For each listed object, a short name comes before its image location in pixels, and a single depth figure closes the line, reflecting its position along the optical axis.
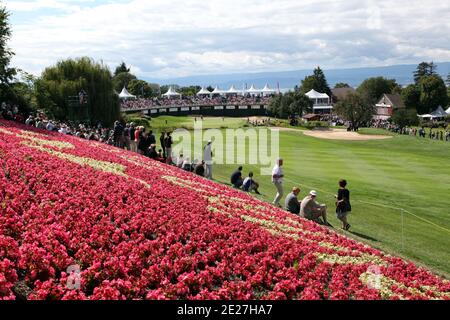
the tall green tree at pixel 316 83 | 151.62
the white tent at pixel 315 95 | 123.71
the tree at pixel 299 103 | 97.88
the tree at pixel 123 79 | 157.50
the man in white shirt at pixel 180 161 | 29.09
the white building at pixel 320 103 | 124.94
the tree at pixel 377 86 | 154.11
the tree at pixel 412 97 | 123.31
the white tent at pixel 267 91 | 143.51
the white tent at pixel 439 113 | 110.18
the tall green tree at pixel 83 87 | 64.56
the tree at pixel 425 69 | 193.25
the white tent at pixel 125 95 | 109.31
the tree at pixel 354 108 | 84.44
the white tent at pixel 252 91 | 141.70
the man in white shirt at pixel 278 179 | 21.95
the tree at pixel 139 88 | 150.50
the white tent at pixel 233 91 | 140.82
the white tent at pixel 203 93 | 139.48
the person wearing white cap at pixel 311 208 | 18.66
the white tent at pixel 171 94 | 134.50
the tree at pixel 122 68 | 179.66
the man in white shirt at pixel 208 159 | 27.36
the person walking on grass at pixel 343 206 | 18.77
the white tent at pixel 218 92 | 142.56
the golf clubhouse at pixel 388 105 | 129.25
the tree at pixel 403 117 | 87.88
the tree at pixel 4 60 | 46.53
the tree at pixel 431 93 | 120.94
